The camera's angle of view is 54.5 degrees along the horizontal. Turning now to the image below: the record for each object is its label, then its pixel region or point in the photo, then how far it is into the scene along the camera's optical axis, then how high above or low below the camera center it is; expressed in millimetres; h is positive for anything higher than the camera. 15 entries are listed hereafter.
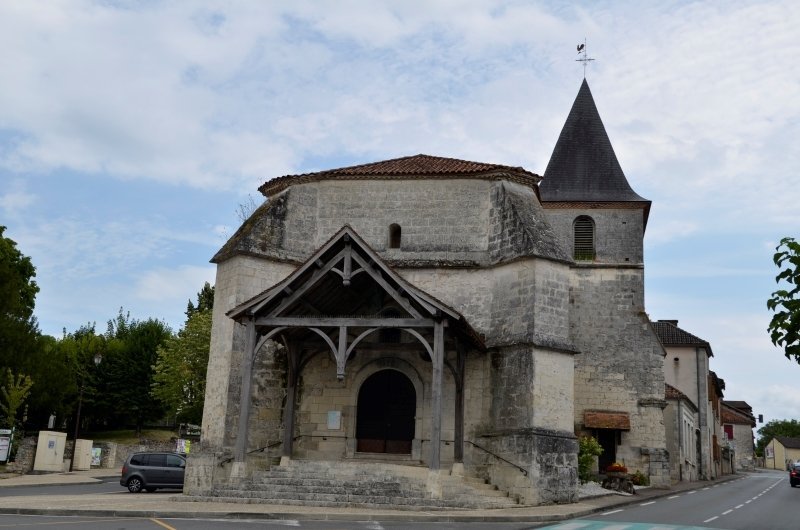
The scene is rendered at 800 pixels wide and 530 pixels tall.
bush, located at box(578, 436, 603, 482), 22391 -403
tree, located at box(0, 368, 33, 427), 30656 +648
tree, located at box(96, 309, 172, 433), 46469 +1929
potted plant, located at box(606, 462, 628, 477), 22814 -799
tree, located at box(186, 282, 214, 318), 49353 +7890
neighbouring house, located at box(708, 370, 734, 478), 47219 +623
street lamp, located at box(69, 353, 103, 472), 31400 -985
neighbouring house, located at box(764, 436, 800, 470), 94906 -129
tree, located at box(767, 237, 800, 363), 8977 +1628
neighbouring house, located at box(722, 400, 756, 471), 72375 +1525
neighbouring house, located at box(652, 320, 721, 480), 40188 +3741
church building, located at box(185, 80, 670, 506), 17484 +2203
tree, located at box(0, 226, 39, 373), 33812 +3846
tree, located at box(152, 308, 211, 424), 37719 +2496
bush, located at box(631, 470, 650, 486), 25500 -1140
